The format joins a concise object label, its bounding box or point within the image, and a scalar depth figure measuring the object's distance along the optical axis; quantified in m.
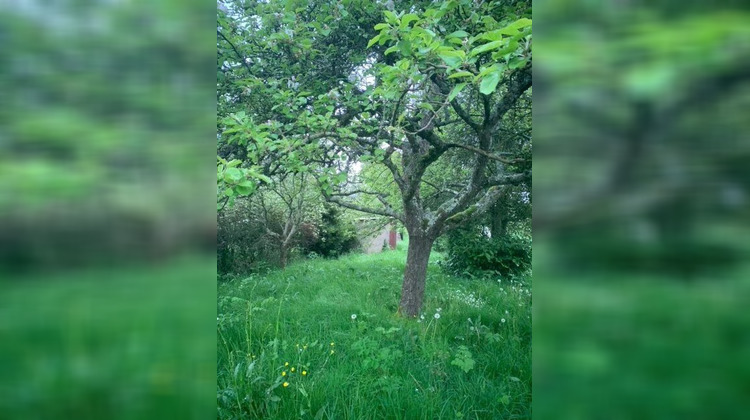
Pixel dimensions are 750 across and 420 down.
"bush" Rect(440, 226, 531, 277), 8.52
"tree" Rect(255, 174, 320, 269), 9.23
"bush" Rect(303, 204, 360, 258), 12.23
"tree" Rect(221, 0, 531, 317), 2.09
